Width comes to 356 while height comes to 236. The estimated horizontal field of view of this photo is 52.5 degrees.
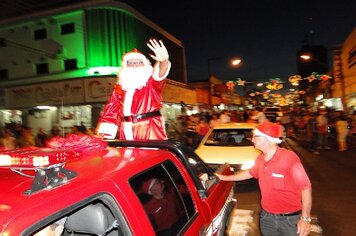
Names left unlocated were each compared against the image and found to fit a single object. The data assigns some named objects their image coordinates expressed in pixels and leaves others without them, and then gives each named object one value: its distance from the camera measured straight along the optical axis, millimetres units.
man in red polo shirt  3256
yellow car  7755
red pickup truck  1512
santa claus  4363
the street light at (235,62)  23578
